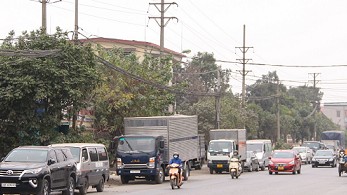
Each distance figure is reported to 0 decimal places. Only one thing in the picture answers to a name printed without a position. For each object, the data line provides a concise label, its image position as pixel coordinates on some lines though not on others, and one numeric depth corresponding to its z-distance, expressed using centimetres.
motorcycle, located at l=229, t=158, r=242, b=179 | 4234
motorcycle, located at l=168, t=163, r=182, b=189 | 3244
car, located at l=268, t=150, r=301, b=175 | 4778
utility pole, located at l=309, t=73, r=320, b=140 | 11989
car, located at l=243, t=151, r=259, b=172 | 5506
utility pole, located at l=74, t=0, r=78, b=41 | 3743
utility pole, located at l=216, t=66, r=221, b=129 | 6209
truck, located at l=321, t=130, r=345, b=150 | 8838
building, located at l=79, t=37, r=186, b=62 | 7675
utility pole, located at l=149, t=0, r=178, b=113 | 5022
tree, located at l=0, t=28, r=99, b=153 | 3369
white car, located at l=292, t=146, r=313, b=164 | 7325
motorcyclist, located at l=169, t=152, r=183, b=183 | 3359
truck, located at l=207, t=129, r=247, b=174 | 4972
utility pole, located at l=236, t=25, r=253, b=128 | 7422
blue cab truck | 3550
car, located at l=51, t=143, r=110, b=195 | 2734
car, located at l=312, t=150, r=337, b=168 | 6266
